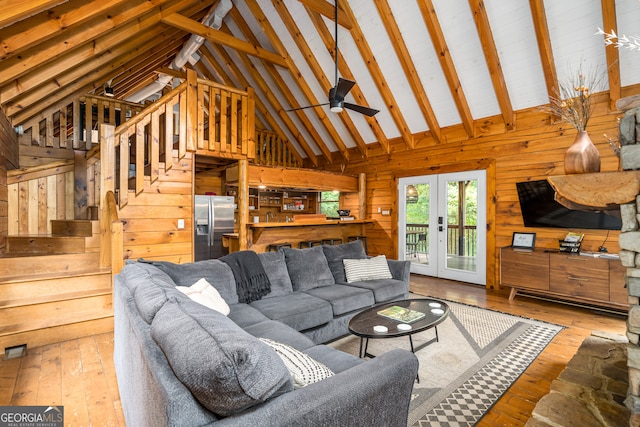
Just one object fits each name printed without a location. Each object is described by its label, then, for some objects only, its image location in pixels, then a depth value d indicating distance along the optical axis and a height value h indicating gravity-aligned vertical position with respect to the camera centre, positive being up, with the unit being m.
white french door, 5.72 -0.25
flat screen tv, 4.21 -0.03
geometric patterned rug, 2.13 -1.31
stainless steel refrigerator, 5.89 -0.19
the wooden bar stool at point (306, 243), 6.43 -0.63
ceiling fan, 4.08 +1.60
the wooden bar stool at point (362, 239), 7.43 -0.62
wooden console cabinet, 3.78 -0.86
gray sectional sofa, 0.93 -0.59
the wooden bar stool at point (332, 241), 6.84 -0.62
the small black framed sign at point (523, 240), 4.84 -0.45
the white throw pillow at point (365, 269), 3.92 -0.72
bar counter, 5.83 -0.40
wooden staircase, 3.00 -0.84
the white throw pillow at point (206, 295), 2.38 -0.65
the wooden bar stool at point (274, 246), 6.05 -0.64
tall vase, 1.91 +0.32
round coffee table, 2.44 -0.91
